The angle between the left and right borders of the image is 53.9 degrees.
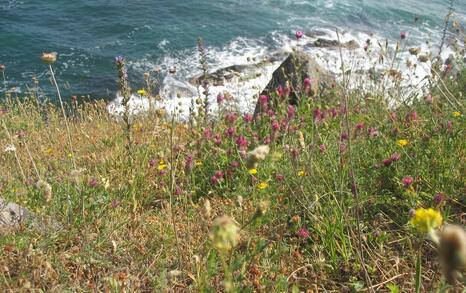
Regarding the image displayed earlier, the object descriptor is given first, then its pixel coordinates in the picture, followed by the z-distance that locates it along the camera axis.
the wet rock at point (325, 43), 14.01
